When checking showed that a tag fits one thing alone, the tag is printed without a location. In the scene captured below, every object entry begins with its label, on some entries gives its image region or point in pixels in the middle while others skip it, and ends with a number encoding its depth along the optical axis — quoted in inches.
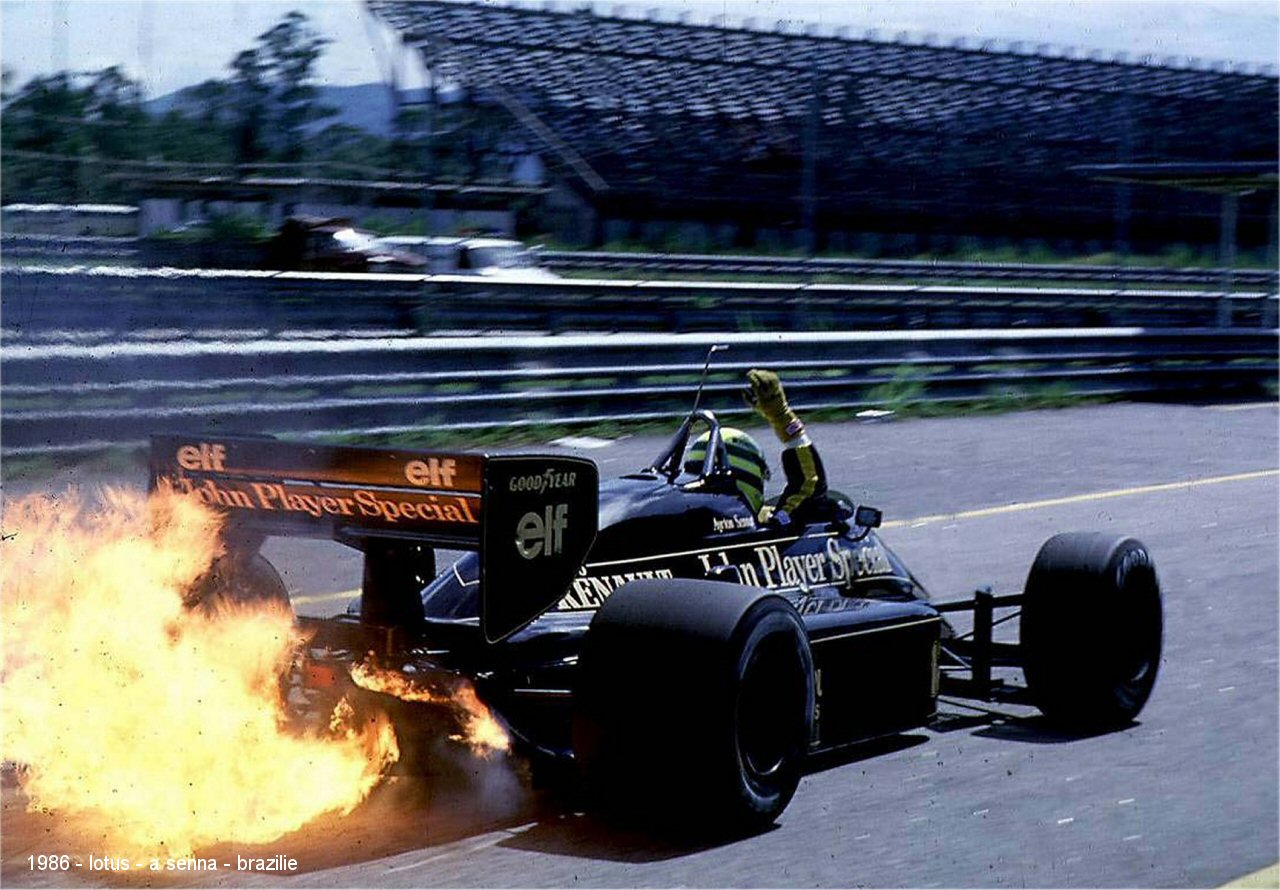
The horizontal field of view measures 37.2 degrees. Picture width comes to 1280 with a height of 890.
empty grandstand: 1433.3
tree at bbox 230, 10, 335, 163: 636.1
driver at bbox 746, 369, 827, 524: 302.7
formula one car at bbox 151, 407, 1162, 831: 217.0
